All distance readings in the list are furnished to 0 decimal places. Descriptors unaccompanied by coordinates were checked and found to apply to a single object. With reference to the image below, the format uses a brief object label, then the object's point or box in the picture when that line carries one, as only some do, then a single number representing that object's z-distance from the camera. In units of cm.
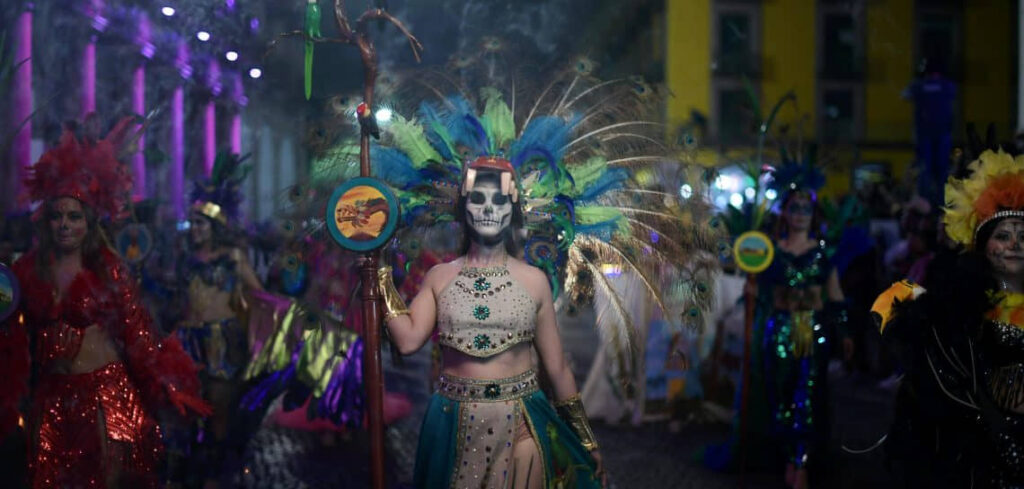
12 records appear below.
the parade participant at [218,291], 621
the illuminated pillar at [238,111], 721
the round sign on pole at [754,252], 565
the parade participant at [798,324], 578
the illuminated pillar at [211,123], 730
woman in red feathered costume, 402
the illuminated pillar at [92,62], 645
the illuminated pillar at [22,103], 496
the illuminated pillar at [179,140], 730
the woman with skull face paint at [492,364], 352
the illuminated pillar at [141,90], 677
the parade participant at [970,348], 366
